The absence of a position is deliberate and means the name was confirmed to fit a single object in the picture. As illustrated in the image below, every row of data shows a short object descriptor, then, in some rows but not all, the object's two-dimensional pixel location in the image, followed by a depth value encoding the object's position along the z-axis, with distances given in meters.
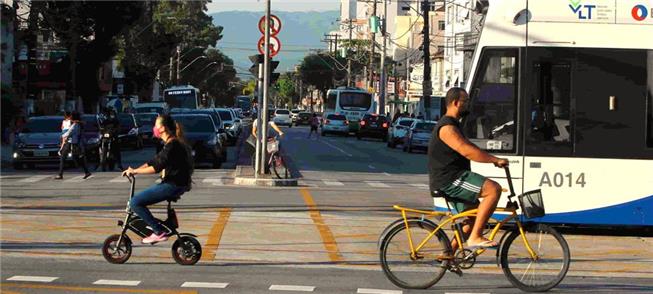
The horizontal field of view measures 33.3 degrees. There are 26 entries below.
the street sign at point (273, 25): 25.91
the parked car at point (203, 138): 31.95
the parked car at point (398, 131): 53.75
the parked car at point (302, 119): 103.81
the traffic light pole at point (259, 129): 25.86
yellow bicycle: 10.05
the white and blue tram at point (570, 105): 15.02
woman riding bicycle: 11.43
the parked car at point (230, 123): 52.00
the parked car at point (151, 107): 56.47
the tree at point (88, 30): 59.88
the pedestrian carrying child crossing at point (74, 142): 26.66
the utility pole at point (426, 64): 56.03
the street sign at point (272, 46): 25.97
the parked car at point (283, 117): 89.50
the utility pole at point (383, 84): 79.14
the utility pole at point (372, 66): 90.31
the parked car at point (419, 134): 47.81
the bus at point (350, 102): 74.31
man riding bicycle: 9.84
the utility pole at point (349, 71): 116.15
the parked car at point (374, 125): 64.62
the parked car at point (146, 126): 48.56
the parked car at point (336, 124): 70.25
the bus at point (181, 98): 69.50
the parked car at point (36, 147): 31.67
